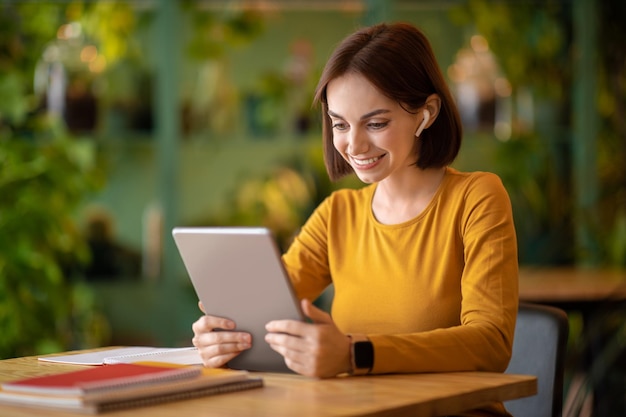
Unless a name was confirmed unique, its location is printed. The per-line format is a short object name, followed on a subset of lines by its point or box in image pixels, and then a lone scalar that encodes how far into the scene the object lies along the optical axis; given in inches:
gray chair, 89.6
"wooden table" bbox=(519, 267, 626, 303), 139.1
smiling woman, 82.2
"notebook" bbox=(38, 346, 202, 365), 85.1
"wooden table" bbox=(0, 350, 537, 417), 71.0
